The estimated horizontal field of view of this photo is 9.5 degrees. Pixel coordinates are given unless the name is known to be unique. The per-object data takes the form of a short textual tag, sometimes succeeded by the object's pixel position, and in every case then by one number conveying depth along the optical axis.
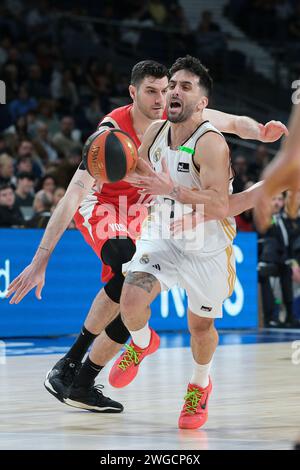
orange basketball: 9.43
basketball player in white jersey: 9.80
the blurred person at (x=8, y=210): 20.39
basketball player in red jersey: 11.02
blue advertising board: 19.08
